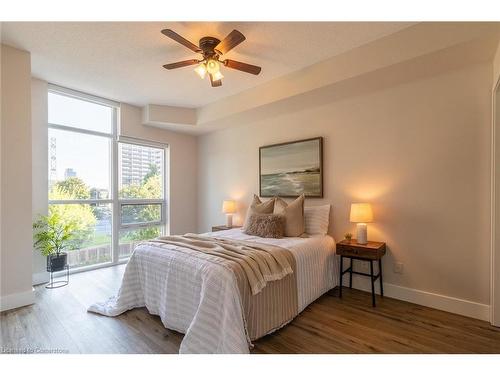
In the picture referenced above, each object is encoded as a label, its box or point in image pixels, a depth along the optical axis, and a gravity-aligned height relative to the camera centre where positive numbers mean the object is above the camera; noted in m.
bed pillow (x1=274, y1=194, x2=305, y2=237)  3.04 -0.39
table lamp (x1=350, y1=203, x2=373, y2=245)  2.71 -0.34
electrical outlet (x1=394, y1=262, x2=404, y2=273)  2.74 -0.92
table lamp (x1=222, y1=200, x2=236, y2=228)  4.32 -0.40
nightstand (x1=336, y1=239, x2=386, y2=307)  2.57 -0.73
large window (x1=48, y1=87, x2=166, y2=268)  3.59 +0.12
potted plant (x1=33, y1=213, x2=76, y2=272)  3.13 -0.67
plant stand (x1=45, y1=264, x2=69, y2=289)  3.15 -1.29
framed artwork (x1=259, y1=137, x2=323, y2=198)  3.42 +0.28
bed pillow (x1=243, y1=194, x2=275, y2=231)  3.41 -0.30
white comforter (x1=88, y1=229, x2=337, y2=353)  1.72 -0.91
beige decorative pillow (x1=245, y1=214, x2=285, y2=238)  3.00 -0.49
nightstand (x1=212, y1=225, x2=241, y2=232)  4.16 -0.71
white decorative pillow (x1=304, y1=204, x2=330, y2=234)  3.16 -0.43
